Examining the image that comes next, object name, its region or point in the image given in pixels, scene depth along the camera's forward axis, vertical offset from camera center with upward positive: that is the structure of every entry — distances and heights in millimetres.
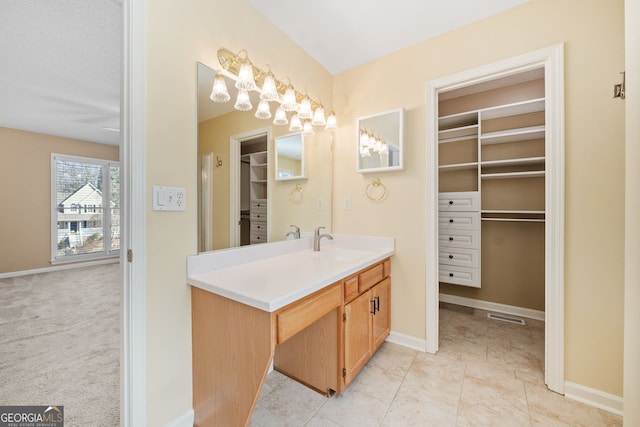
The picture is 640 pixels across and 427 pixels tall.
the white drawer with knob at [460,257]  2570 -480
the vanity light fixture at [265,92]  1460 +843
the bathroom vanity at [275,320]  1047 -535
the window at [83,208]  4646 +120
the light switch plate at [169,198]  1172 +75
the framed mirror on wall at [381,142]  2027 +609
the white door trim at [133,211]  1092 +13
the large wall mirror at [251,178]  1397 +259
